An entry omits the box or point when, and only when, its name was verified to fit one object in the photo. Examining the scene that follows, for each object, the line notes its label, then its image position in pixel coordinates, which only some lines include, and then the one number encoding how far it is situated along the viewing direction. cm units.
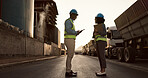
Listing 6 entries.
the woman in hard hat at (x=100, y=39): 600
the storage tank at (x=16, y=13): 2716
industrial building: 1853
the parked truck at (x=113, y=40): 1481
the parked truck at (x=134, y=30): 887
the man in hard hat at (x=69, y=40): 577
